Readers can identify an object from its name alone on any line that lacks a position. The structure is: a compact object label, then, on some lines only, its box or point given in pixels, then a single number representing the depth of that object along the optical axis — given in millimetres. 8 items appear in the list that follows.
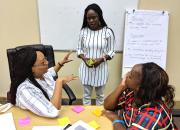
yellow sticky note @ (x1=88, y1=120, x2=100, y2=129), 1845
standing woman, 2891
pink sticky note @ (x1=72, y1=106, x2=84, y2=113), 2041
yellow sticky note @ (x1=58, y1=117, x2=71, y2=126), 1878
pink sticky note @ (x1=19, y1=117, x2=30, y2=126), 1874
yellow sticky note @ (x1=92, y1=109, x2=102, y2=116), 1997
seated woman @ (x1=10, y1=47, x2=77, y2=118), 1906
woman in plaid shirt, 1628
